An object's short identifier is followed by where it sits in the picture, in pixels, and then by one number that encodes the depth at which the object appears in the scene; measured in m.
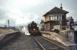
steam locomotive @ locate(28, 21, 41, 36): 12.96
